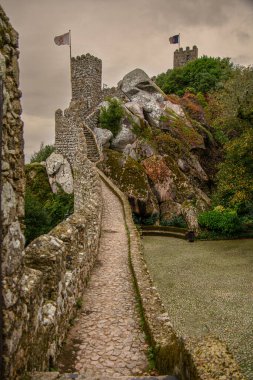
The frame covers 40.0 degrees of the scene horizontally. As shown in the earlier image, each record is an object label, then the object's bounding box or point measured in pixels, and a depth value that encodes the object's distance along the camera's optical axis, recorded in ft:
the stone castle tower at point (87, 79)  101.12
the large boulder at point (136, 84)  110.42
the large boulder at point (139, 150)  86.12
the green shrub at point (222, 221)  72.38
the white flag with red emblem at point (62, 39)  98.16
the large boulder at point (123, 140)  88.58
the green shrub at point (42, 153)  140.73
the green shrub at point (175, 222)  76.54
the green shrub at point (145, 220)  75.51
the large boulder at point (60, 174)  88.22
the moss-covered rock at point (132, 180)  75.56
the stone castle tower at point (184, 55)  189.37
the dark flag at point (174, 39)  152.87
